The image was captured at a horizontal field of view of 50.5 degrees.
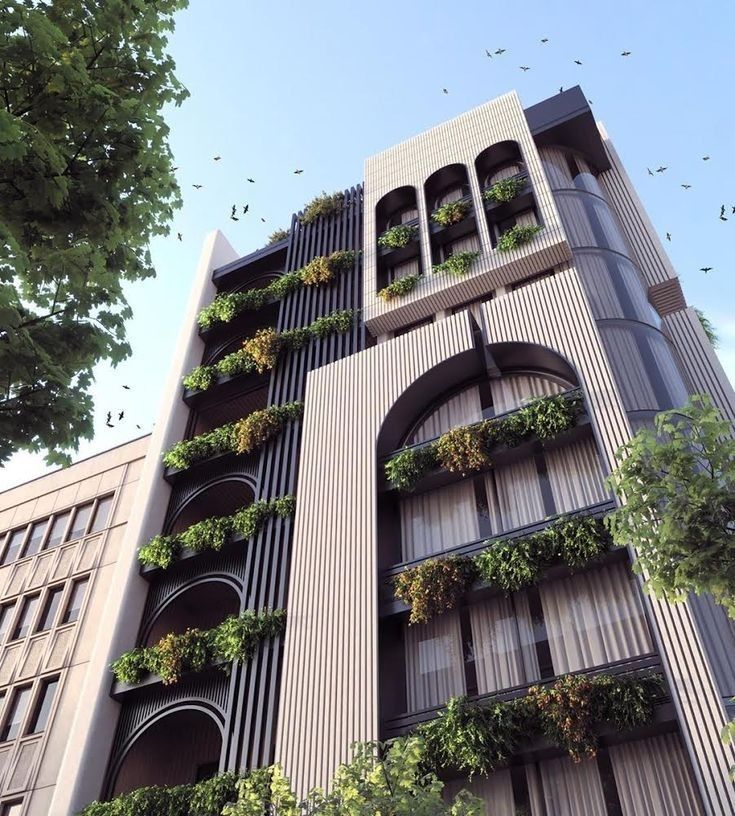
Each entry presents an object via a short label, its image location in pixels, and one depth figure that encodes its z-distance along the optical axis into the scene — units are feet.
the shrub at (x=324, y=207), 111.04
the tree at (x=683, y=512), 32.42
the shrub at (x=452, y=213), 95.86
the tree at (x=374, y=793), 35.94
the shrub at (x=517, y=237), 85.46
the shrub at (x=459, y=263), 87.76
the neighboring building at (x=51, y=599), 76.33
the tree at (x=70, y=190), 29.66
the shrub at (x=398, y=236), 97.55
